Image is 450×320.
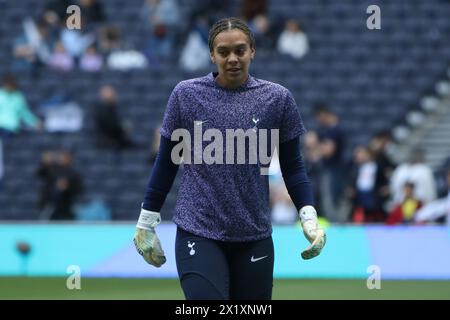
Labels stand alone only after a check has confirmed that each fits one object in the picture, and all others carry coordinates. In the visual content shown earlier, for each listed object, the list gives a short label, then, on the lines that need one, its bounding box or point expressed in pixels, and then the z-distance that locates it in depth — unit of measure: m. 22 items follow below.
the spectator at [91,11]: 21.25
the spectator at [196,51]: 20.75
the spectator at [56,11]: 21.34
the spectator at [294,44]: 20.95
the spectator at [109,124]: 19.78
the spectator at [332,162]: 18.14
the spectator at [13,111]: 19.86
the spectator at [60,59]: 20.88
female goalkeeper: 6.56
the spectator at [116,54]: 20.75
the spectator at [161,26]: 21.17
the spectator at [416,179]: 17.56
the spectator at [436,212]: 16.88
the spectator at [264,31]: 20.91
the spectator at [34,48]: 21.03
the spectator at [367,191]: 17.66
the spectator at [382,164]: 17.73
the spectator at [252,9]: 21.14
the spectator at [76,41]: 20.94
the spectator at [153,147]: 19.36
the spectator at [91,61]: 20.75
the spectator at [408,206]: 17.11
